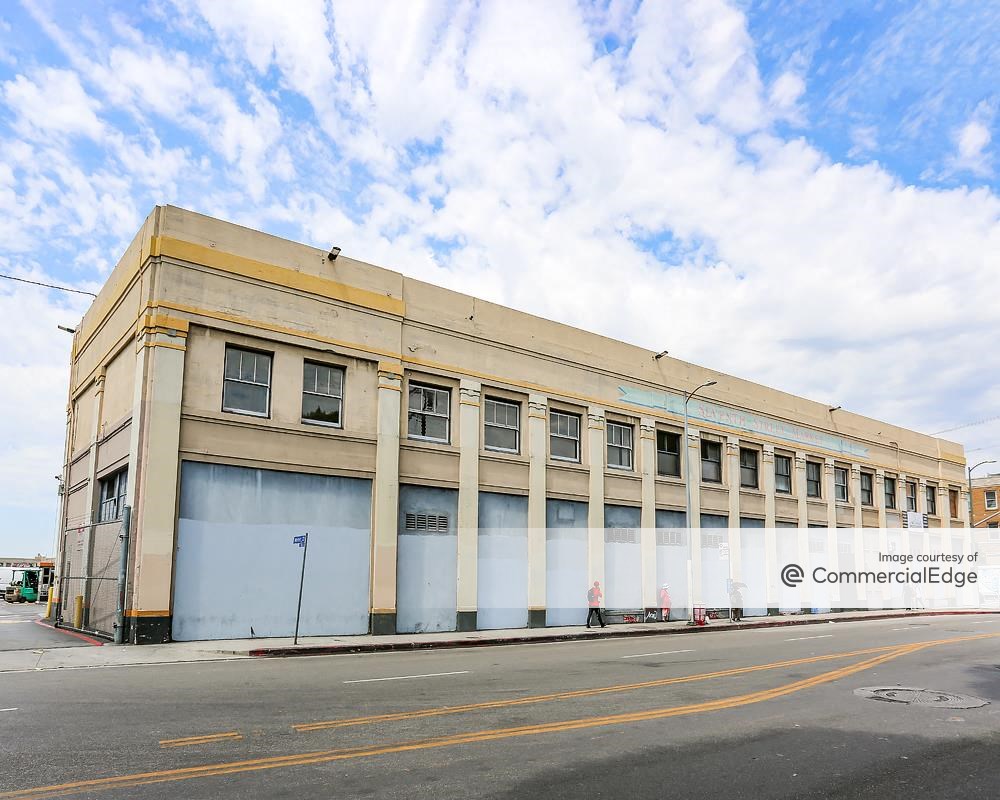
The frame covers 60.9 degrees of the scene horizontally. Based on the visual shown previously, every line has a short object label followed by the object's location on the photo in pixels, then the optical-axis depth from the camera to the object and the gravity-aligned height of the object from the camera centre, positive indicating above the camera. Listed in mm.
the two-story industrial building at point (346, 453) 21016 +2916
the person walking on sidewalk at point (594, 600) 28438 -1521
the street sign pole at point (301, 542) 20431 +206
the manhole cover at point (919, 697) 11734 -1981
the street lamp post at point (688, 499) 33219 +2158
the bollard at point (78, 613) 24250 -1826
